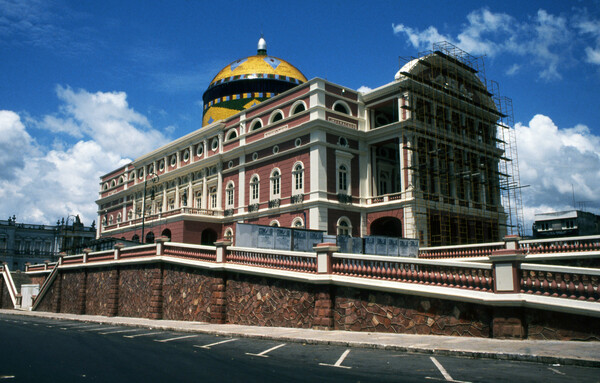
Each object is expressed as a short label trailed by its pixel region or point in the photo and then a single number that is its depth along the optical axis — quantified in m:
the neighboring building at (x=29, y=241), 83.44
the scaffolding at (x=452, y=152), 34.09
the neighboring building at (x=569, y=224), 65.06
